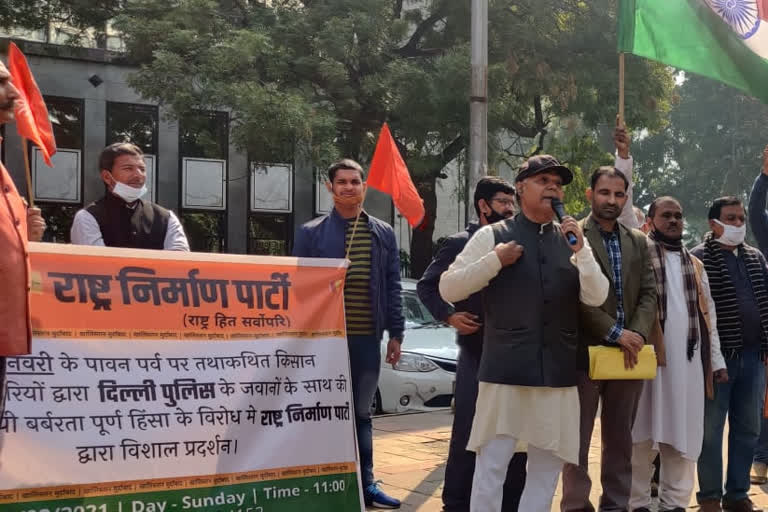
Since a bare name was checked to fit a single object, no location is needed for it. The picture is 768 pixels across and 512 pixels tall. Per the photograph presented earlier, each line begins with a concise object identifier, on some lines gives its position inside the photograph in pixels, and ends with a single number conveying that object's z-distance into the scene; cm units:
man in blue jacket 620
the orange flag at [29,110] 540
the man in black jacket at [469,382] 578
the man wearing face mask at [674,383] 611
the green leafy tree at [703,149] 4762
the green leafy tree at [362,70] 2020
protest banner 450
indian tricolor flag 711
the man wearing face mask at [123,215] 550
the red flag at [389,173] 788
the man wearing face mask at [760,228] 715
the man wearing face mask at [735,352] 654
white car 1107
